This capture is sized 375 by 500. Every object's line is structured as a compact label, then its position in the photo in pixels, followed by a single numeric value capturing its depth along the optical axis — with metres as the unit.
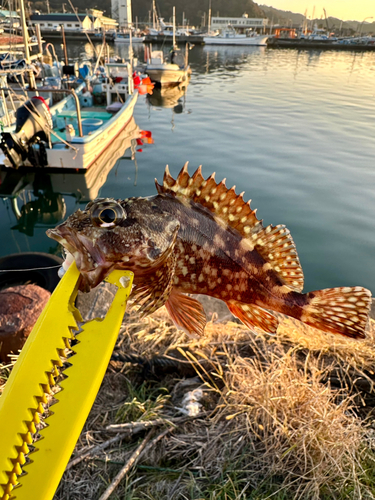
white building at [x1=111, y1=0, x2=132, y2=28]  105.29
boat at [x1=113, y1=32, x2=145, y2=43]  82.00
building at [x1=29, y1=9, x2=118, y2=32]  81.19
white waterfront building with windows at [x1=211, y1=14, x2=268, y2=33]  140.74
